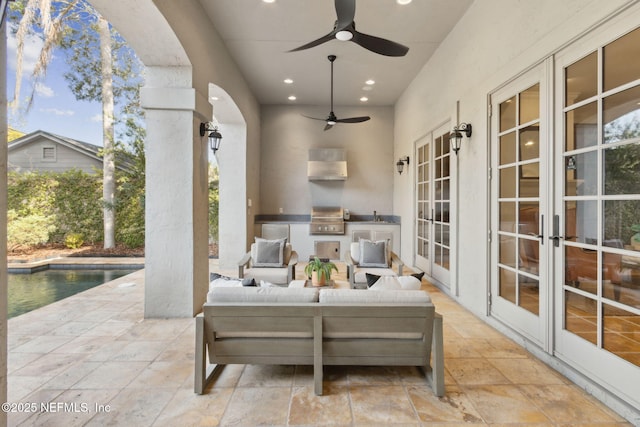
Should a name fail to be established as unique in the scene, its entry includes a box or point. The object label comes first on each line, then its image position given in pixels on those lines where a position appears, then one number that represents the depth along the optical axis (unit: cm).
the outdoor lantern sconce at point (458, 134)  361
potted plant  331
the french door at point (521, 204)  245
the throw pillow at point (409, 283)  221
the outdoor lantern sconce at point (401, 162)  626
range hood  697
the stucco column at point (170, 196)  331
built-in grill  674
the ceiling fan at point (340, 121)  510
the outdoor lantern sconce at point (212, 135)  361
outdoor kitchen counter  669
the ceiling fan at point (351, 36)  225
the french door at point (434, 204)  440
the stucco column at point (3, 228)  139
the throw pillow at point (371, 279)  247
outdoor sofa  192
